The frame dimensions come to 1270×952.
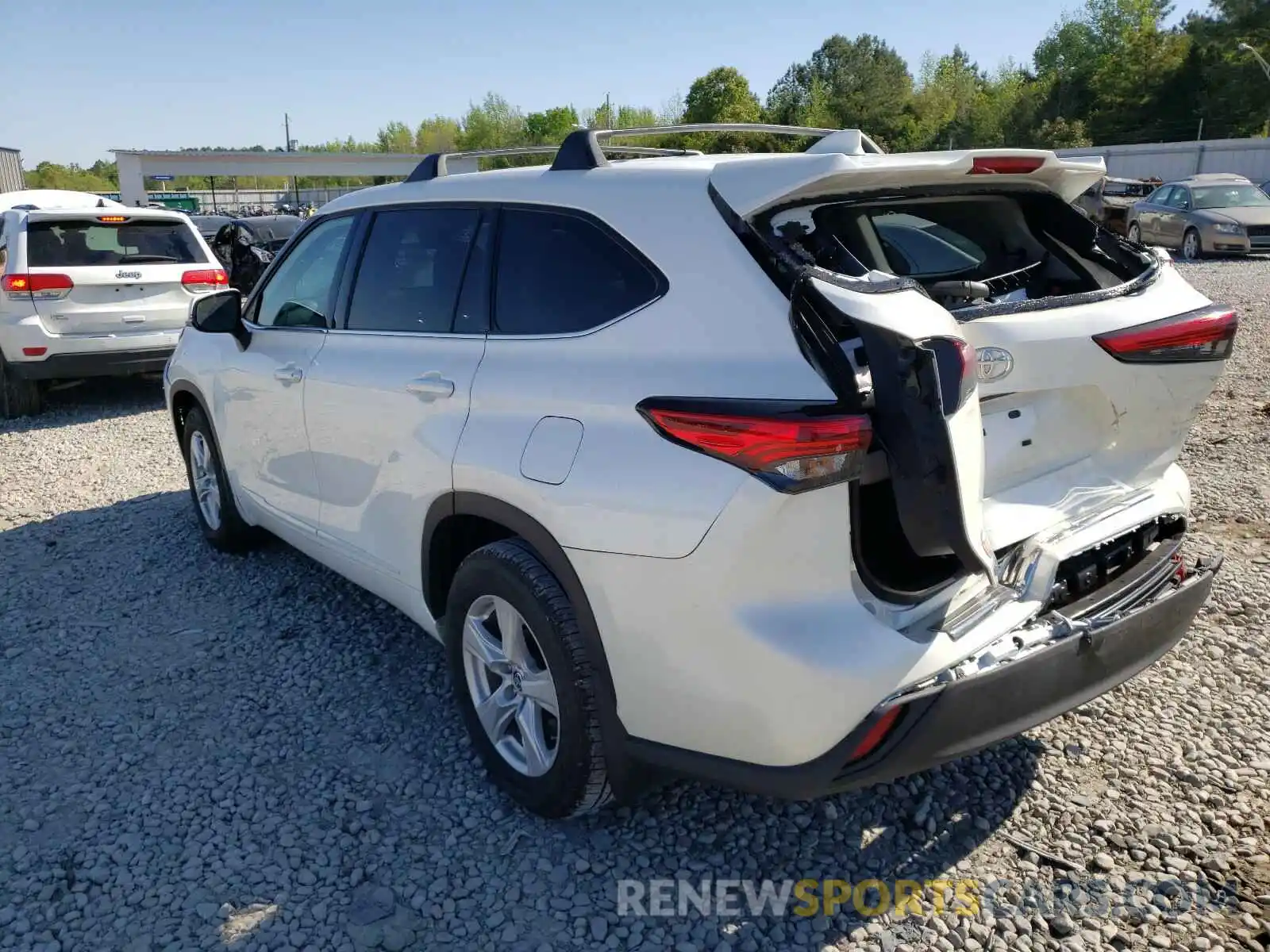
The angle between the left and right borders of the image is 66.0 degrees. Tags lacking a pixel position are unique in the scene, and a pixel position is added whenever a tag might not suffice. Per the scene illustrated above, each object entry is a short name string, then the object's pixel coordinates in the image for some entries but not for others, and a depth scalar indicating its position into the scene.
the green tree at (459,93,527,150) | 89.38
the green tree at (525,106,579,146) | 77.25
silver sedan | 18.56
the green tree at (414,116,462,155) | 94.38
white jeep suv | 8.26
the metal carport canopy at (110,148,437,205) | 55.50
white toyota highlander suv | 2.16
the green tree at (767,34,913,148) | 73.69
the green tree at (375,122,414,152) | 104.38
